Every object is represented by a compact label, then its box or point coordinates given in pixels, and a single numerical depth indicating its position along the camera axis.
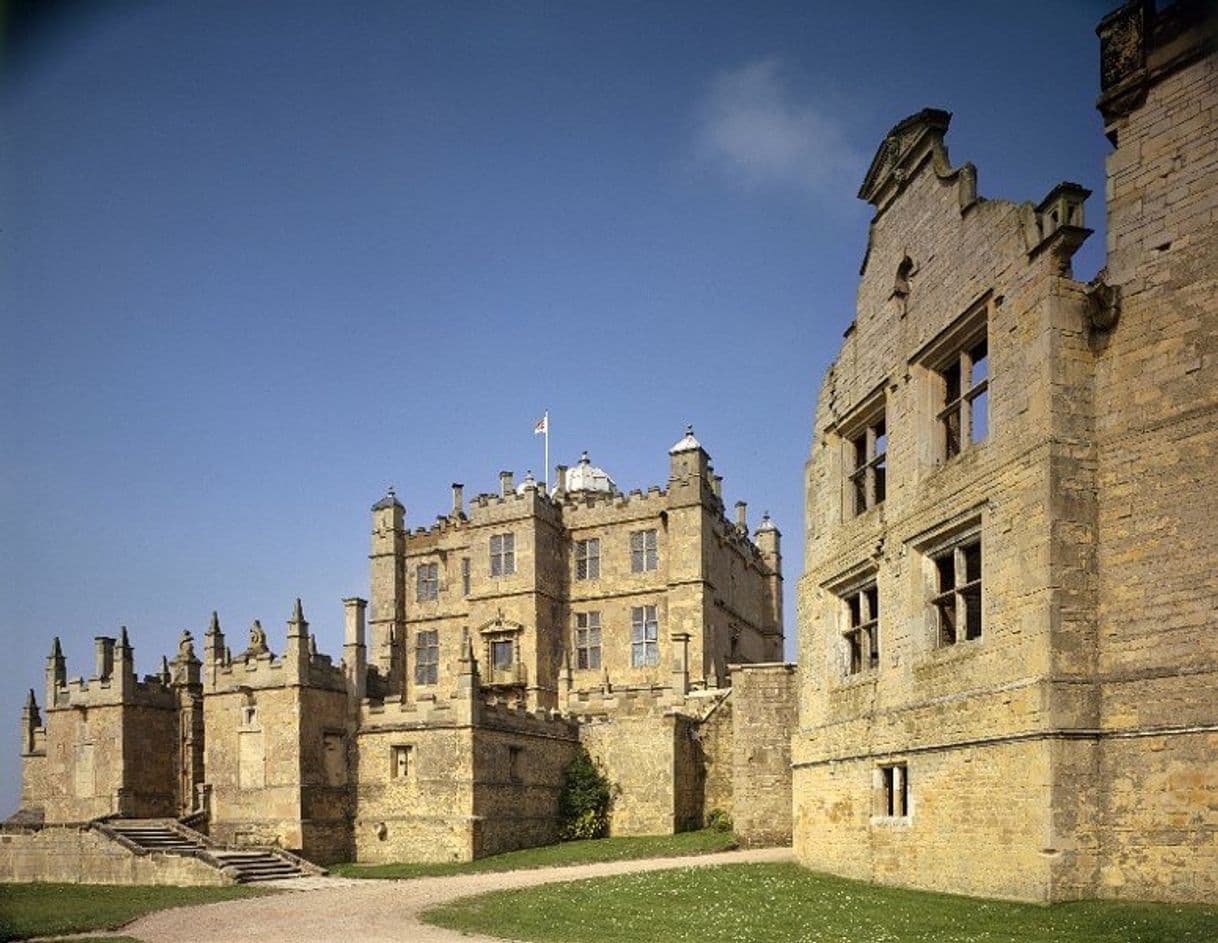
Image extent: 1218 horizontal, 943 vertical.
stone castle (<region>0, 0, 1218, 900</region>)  15.59
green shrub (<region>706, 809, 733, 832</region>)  36.19
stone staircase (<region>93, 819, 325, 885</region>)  30.47
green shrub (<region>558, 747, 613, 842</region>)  38.72
